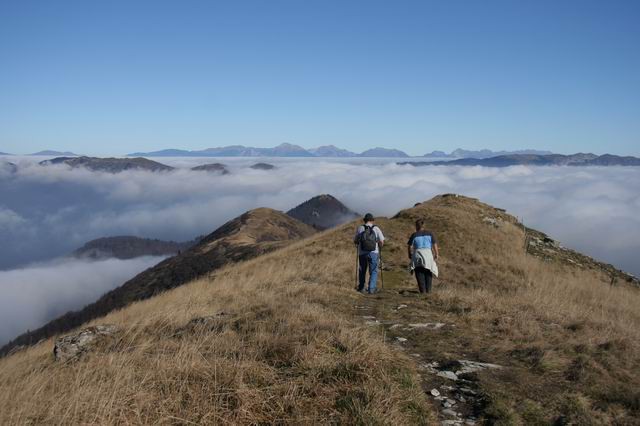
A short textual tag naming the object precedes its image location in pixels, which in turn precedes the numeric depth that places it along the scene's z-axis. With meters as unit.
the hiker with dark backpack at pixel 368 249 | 14.42
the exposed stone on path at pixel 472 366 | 6.65
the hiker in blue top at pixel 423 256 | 13.79
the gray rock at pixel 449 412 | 5.36
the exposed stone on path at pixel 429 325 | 9.21
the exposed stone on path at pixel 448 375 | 6.43
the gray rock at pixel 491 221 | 30.53
